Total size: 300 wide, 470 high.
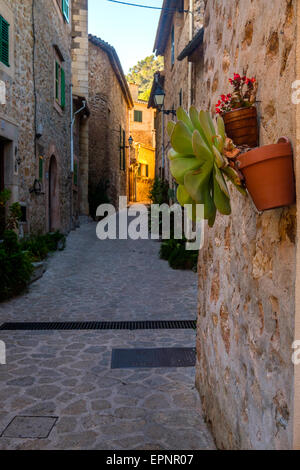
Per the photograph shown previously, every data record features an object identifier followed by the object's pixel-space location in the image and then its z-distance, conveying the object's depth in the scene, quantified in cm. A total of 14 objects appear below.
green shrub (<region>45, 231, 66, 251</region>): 1064
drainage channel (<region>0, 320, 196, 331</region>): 519
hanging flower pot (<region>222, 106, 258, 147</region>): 182
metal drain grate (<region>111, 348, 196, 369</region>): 402
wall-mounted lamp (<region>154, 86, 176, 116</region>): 1305
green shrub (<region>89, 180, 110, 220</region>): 1933
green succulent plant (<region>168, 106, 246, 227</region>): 158
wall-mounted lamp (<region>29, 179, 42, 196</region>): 982
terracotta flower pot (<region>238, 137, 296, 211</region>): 140
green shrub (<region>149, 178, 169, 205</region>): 1517
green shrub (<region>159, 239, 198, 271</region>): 926
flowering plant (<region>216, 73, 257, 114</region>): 188
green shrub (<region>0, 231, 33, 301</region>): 656
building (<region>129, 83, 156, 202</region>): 3766
